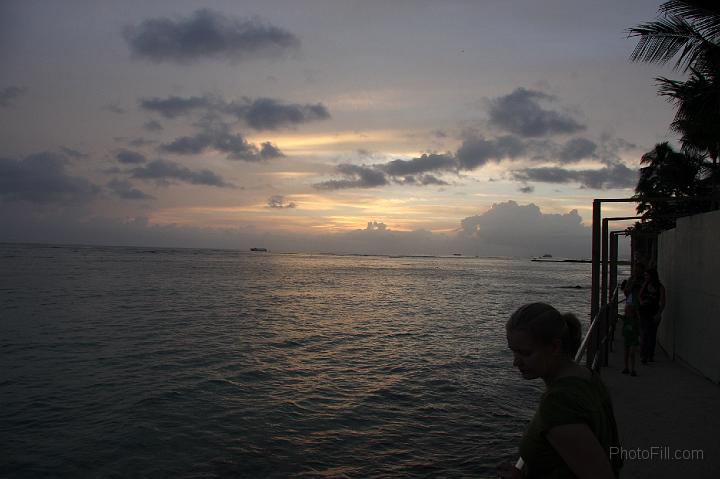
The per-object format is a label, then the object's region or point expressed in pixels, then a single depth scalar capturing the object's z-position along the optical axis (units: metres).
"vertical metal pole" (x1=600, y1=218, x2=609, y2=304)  11.38
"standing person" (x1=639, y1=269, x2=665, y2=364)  9.19
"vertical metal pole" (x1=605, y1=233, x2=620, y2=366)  11.28
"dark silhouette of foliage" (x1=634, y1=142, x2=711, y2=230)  29.58
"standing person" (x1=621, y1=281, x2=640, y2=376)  8.50
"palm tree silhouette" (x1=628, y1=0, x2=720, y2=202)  9.91
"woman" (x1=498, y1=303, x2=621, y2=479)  1.70
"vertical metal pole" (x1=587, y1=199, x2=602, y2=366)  9.43
